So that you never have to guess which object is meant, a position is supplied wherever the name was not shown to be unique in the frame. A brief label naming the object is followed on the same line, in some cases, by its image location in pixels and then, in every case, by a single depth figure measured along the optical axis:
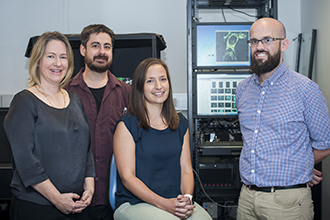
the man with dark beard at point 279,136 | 1.61
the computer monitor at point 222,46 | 2.61
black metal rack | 2.56
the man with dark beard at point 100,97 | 1.94
